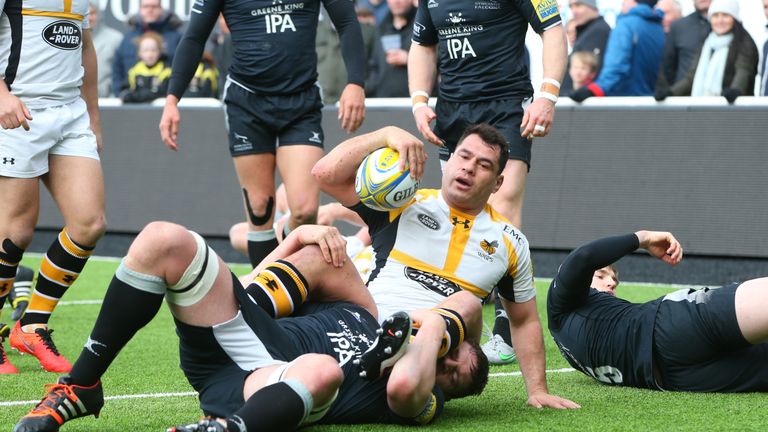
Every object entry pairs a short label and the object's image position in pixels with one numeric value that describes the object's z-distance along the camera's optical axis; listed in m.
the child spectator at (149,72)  13.86
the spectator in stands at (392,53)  12.35
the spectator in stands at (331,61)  12.90
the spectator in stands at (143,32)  14.33
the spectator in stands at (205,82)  14.02
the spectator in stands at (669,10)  12.37
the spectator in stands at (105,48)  15.28
